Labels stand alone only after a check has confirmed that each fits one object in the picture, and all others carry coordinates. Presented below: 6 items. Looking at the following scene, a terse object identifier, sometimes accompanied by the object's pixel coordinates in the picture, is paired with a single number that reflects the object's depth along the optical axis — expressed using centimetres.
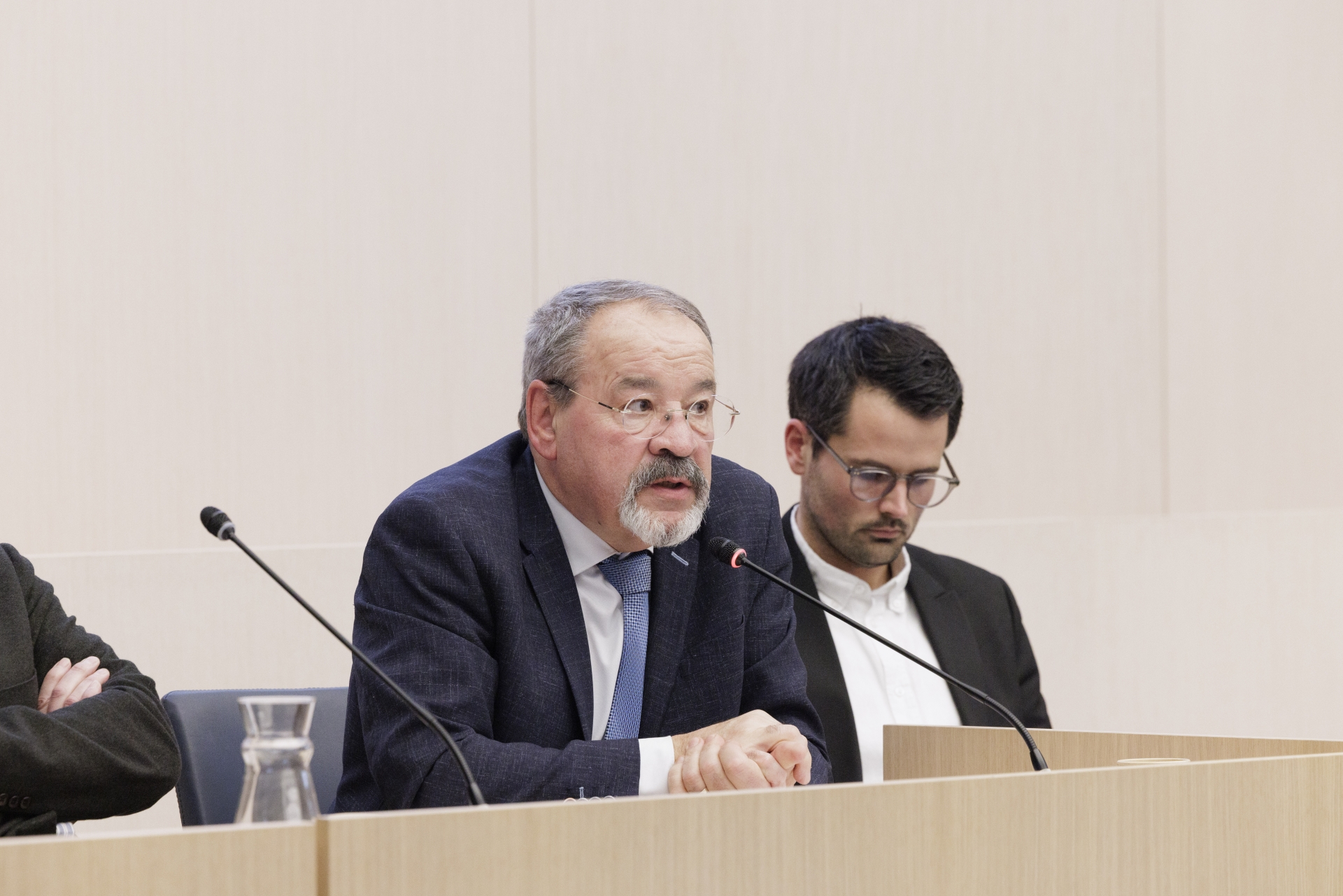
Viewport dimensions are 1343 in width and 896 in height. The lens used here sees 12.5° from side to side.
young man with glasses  577
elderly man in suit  534
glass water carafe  487
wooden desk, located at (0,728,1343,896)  450
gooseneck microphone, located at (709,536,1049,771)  517
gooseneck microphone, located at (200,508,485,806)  494
